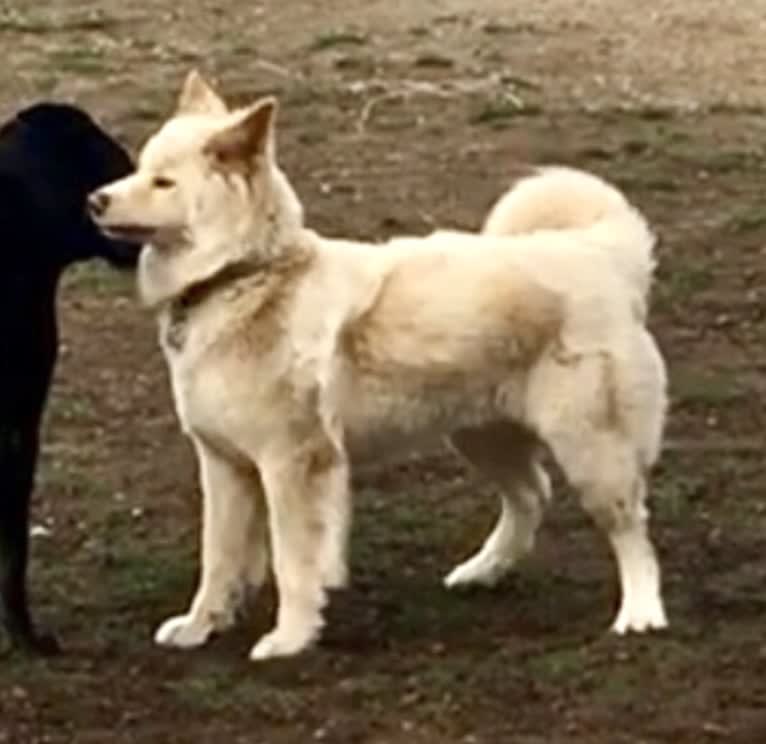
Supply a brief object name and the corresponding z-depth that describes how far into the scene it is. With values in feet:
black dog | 23.61
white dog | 23.53
